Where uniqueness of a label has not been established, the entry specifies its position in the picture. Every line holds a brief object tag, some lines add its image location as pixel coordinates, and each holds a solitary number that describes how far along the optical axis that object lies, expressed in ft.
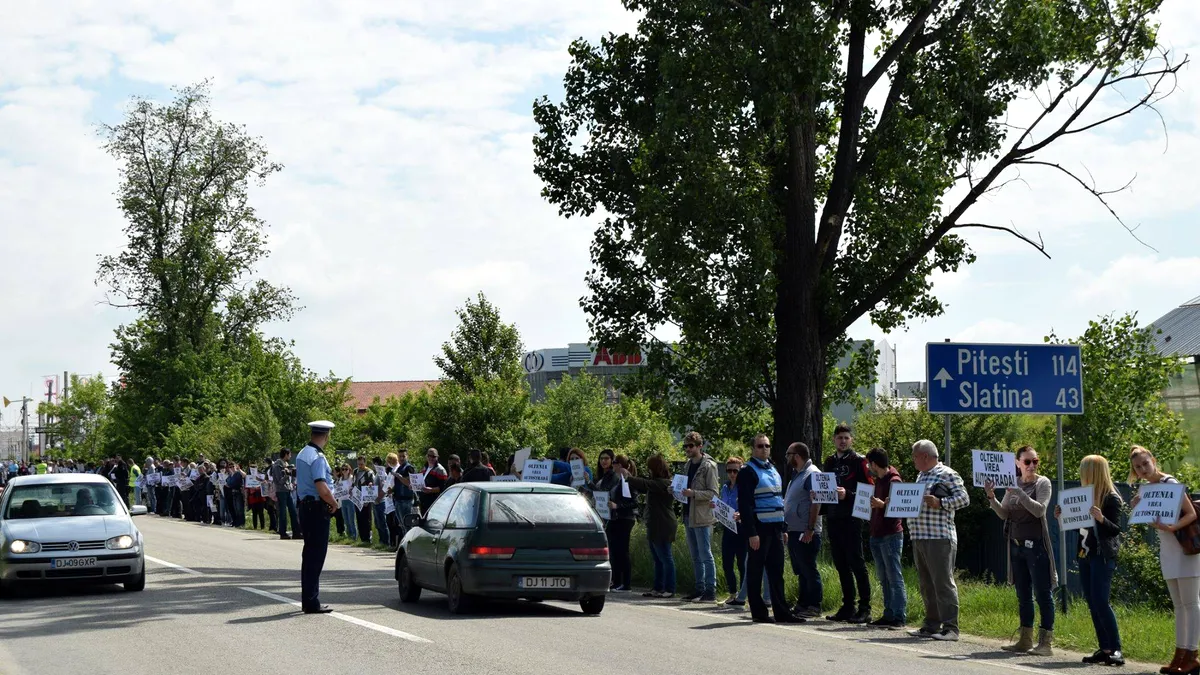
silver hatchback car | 57.00
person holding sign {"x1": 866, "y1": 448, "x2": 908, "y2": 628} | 49.80
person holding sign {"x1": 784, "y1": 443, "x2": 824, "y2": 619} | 53.31
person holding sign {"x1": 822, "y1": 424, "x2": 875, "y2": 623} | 52.08
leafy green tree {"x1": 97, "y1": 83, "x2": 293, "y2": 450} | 225.56
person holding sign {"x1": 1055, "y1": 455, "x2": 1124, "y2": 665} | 41.01
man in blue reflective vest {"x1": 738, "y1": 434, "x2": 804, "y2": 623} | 52.37
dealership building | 259.51
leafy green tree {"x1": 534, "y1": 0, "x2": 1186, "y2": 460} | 75.51
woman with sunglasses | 43.98
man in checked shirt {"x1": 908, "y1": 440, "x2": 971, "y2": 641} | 46.98
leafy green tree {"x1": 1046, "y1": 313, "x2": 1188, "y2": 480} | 121.80
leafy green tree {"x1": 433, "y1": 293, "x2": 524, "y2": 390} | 188.24
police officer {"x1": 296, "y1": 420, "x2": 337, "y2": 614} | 49.19
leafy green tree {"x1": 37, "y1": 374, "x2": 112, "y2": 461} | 399.03
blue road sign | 57.36
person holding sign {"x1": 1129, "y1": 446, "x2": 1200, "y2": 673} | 37.96
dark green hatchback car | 49.67
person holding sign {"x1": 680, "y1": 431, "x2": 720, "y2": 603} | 59.82
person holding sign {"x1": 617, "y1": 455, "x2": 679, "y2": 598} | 63.00
